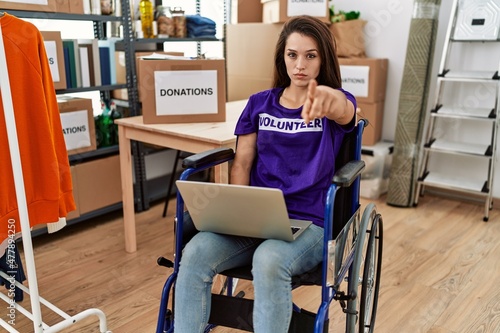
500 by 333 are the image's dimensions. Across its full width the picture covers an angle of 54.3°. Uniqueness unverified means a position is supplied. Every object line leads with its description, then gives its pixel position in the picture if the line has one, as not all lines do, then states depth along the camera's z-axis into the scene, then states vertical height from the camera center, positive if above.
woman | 1.26 -0.38
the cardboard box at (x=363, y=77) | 3.25 -0.24
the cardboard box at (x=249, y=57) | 3.25 -0.13
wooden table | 1.92 -0.42
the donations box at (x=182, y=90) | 2.12 -0.23
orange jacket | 1.47 -0.29
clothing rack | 1.30 -0.49
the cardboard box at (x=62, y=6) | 2.37 +0.14
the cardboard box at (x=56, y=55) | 2.38 -0.10
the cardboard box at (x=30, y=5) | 2.17 +0.13
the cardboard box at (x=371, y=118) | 3.33 -0.53
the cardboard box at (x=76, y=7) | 2.43 +0.14
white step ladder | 2.91 -0.44
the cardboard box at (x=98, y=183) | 2.69 -0.81
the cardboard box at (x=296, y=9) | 3.19 +0.19
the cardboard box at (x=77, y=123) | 2.55 -0.46
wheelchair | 1.26 -0.60
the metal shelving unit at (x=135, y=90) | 2.76 -0.31
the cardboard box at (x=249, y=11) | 3.38 +0.18
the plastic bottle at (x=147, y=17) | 2.91 +0.11
